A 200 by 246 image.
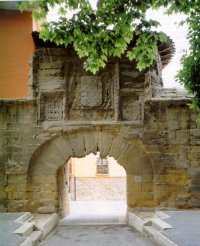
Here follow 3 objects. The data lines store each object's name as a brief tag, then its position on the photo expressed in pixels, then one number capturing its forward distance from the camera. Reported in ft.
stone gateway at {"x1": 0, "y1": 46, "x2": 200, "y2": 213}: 26.58
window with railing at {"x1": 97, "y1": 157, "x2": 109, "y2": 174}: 61.21
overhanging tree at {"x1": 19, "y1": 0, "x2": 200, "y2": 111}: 15.87
